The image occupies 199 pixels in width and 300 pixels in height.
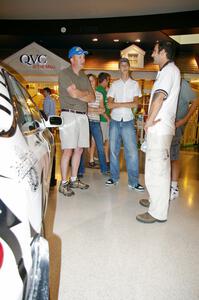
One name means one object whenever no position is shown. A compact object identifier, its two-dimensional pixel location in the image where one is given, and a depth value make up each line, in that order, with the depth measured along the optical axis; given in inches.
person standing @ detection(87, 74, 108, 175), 174.4
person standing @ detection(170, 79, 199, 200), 127.3
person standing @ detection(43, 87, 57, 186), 304.0
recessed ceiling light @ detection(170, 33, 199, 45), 301.0
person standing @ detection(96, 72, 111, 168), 186.4
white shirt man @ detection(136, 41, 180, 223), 96.8
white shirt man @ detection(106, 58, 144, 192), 142.5
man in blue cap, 129.8
